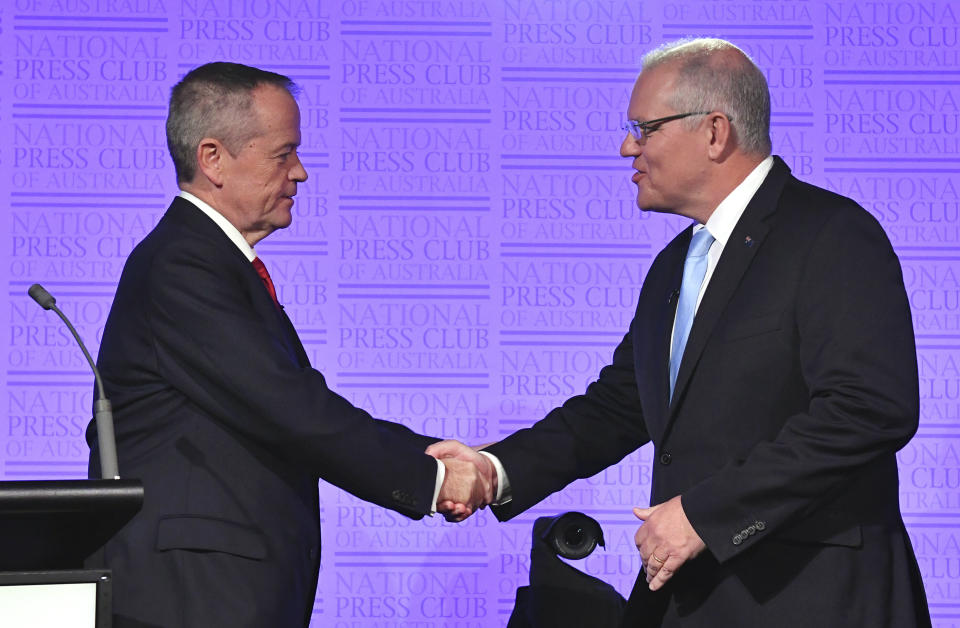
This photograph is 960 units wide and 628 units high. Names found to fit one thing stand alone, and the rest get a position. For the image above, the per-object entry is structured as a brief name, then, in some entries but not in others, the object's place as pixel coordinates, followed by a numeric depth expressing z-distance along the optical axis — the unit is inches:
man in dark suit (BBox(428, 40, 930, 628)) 178.7
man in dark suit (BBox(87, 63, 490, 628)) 193.9
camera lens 219.5
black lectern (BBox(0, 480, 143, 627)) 139.0
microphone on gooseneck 168.9
